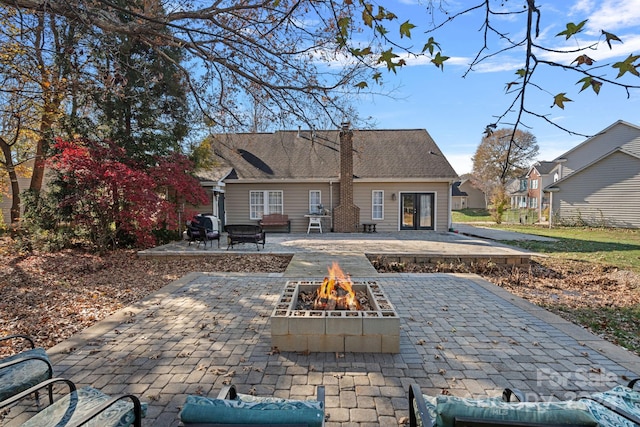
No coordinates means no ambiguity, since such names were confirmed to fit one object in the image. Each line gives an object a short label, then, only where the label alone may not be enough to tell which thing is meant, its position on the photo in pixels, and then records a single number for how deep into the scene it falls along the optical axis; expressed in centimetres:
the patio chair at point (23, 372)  230
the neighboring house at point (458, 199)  4718
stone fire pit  372
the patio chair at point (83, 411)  186
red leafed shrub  925
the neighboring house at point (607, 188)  1944
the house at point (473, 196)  4944
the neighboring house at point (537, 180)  3506
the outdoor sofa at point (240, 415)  149
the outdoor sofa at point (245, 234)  1077
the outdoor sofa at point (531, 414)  145
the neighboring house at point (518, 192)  4381
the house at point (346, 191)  1689
